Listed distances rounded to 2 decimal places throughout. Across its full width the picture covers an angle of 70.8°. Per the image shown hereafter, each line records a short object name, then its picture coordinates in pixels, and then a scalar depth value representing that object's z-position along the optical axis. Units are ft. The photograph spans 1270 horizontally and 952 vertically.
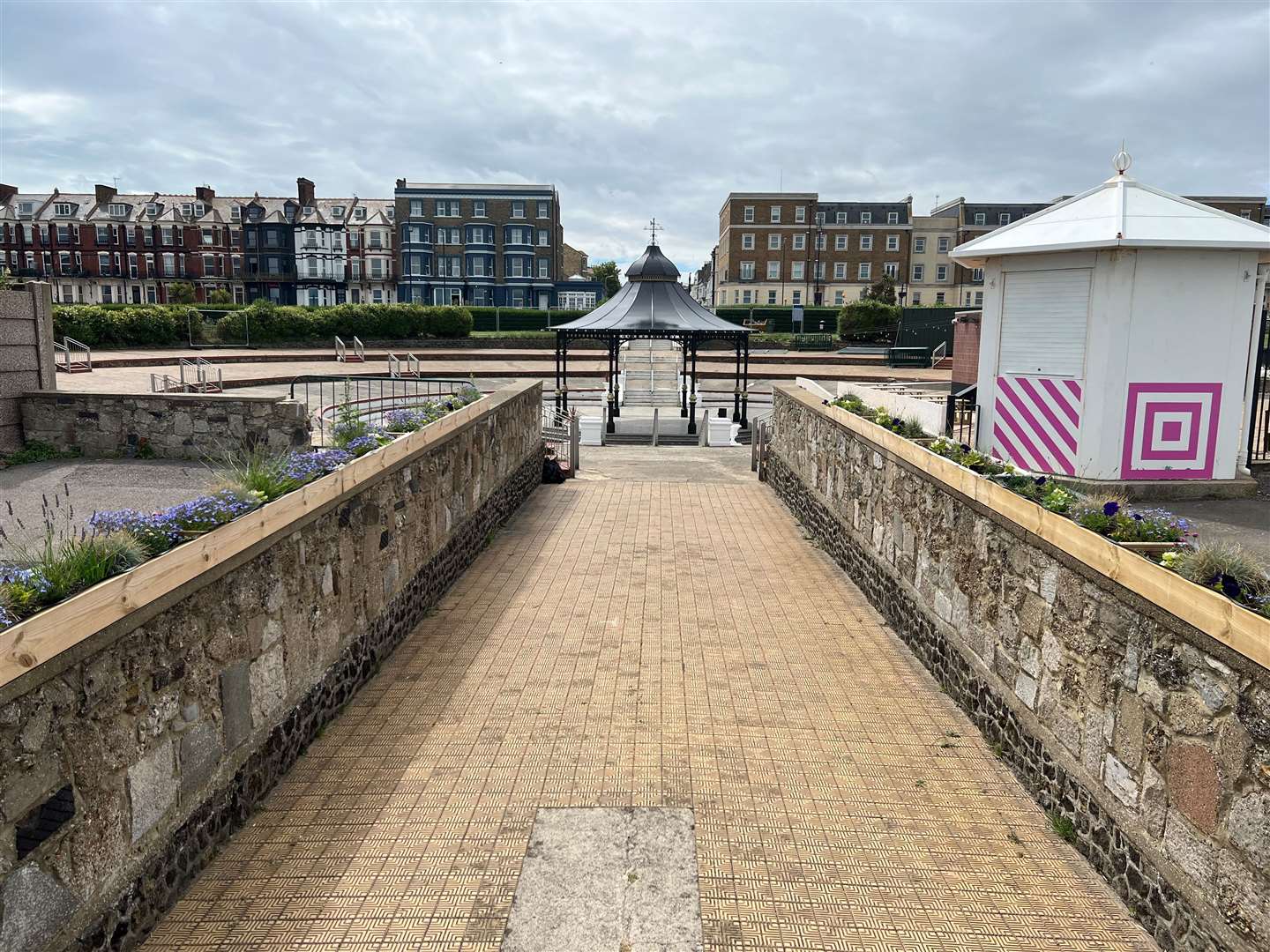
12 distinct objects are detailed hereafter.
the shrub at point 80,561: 10.71
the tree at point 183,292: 201.67
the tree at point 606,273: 322.90
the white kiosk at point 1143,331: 28.32
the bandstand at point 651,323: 82.23
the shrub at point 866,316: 165.78
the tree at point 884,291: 206.49
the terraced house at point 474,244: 236.22
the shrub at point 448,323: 147.54
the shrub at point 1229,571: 10.98
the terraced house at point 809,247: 245.45
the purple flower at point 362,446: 21.24
